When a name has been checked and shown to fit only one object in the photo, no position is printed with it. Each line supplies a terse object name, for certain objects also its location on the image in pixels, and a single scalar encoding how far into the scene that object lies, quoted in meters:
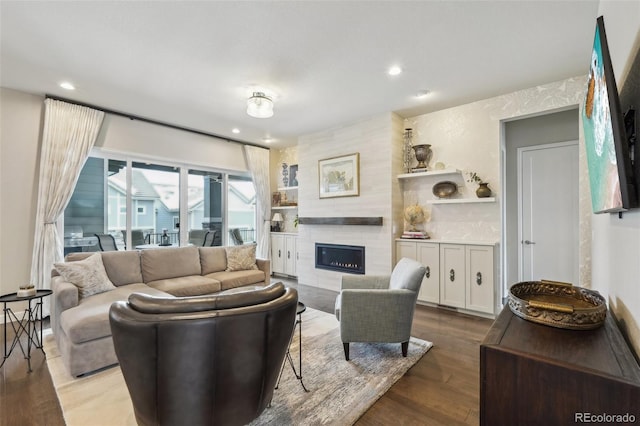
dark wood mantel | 4.38
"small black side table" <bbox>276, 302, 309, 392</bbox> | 2.15
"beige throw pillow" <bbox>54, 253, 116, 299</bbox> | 2.83
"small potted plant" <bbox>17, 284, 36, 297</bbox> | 2.43
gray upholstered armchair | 2.49
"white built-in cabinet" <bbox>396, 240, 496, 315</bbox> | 3.56
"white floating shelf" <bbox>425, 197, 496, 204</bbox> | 3.69
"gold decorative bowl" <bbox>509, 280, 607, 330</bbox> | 1.17
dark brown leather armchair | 1.24
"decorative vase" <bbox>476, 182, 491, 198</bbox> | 3.72
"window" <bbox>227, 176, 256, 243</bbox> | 6.04
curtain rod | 3.76
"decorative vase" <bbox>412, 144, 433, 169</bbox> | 4.27
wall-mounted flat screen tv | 1.01
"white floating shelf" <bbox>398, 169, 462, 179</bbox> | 3.95
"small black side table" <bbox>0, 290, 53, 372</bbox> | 2.37
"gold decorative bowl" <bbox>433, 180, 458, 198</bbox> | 4.06
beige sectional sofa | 2.29
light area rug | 1.83
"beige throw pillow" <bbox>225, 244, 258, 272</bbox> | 4.29
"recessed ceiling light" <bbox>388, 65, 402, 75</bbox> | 2.97
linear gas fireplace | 4.69
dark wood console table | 0.85
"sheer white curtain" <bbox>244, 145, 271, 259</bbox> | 6.12
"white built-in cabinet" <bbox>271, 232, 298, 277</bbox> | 5.95
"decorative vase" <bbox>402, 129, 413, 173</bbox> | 4.55
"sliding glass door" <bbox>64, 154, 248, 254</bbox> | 4.16
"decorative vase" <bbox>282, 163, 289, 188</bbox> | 6.41
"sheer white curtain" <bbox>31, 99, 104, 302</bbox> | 3.60
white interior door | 3.87
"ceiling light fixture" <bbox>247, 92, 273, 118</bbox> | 3.40
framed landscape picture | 4.68
